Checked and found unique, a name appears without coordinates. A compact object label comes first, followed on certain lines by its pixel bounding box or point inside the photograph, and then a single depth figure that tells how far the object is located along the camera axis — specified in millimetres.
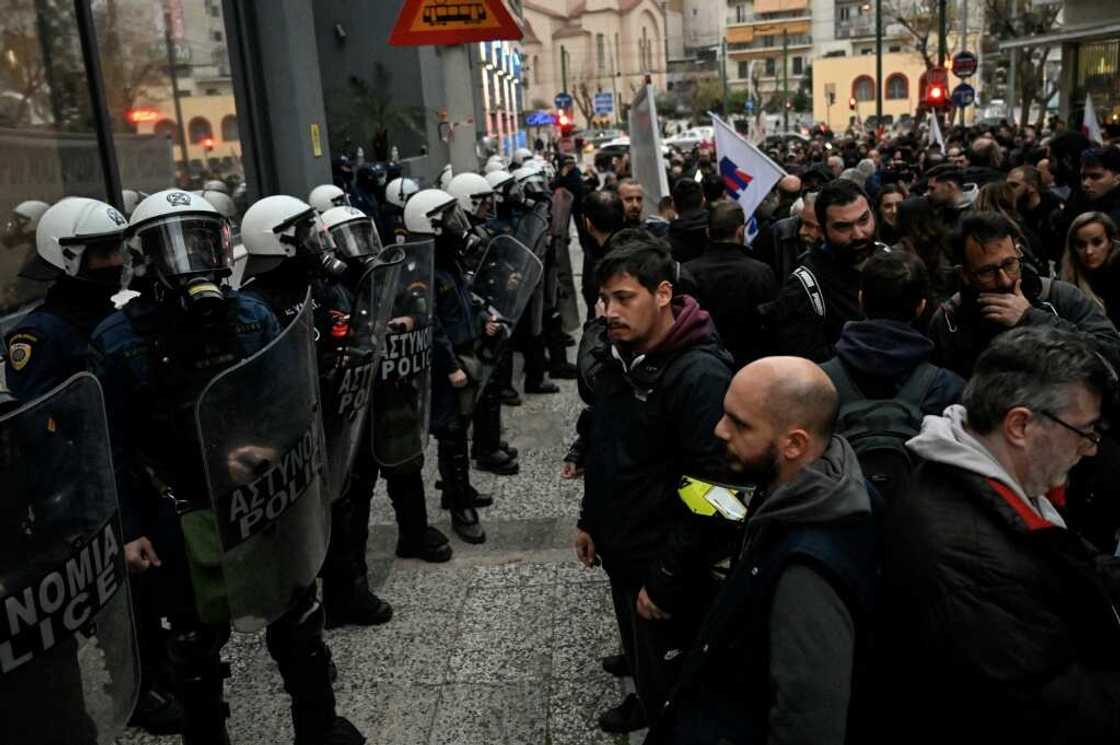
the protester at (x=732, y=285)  4902
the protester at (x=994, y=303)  3363
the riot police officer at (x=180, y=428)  3061
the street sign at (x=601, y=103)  45994
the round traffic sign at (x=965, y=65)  22734
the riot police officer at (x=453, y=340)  5559
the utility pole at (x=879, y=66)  28347
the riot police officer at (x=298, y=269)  4059
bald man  1864
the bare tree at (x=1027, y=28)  30703
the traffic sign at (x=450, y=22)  8617
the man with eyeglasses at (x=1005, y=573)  1717
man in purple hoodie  2709
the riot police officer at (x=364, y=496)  4574
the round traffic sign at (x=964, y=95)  24281
